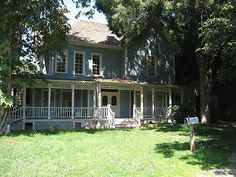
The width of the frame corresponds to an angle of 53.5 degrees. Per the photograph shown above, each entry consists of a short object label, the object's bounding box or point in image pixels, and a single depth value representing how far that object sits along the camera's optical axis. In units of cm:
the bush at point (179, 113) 2078
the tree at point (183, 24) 996
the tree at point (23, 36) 1319
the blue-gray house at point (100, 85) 1753
